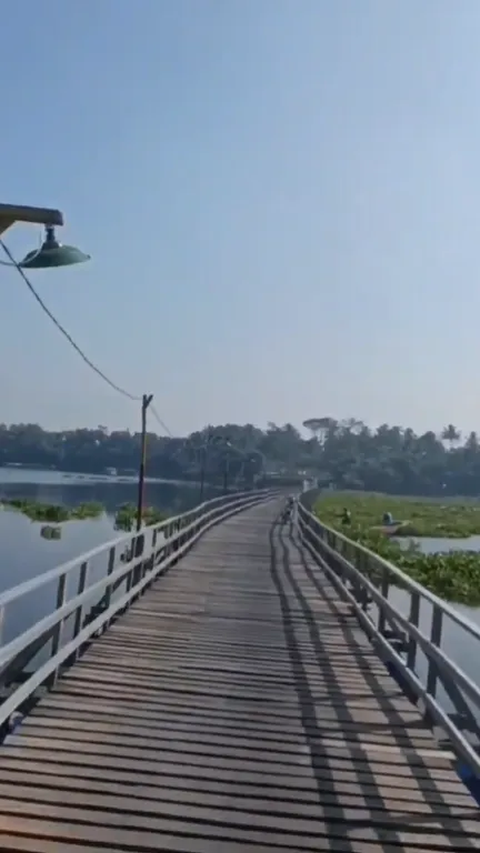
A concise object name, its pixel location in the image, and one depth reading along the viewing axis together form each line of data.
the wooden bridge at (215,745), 5.19
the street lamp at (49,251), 6.57
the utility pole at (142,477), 20.94
